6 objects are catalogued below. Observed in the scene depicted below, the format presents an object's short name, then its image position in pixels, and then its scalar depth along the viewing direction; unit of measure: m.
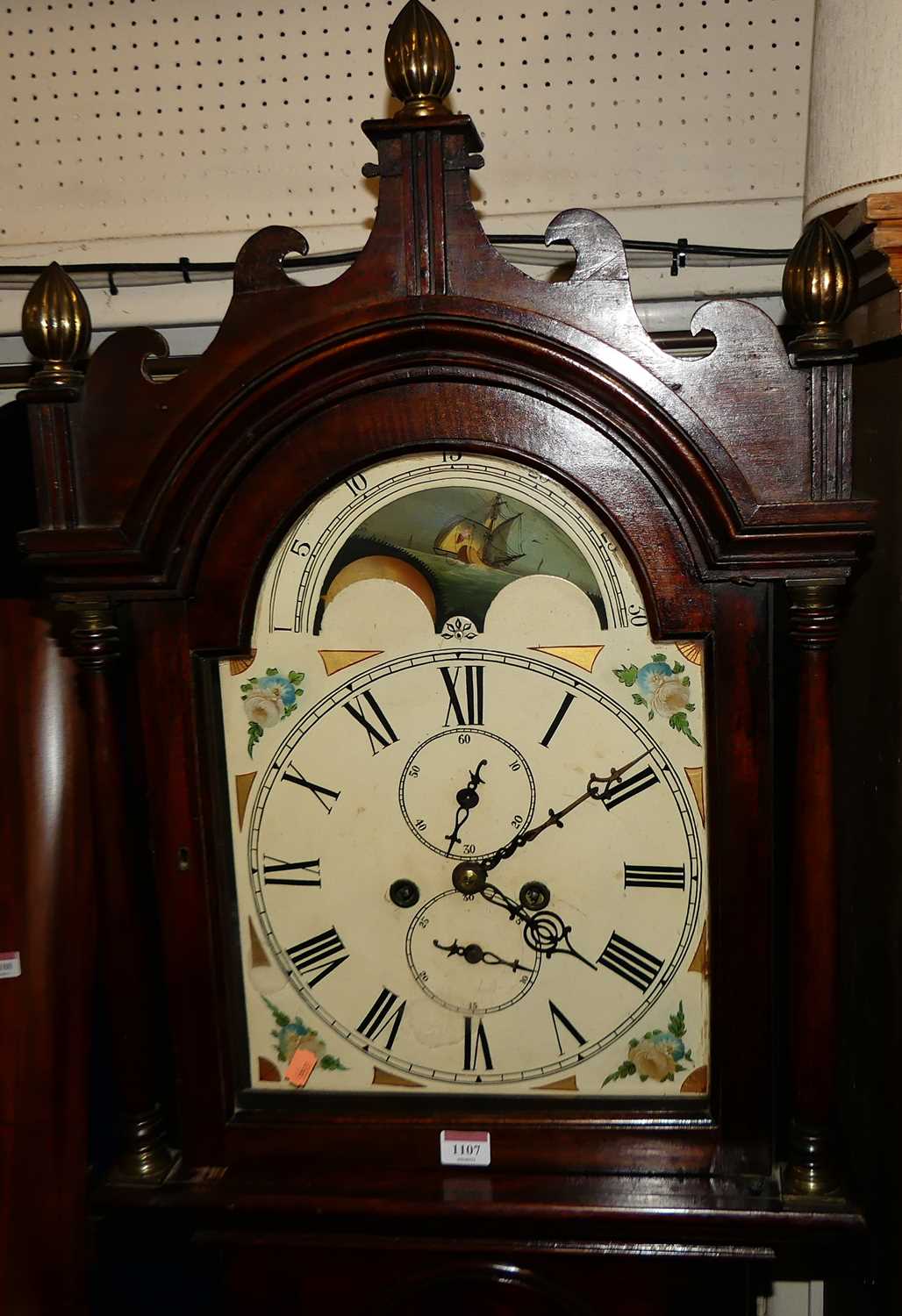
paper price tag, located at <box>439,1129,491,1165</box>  1.12
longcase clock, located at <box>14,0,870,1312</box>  1.01
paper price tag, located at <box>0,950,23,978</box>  1.33
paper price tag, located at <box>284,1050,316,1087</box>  1.17
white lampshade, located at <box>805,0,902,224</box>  1.00
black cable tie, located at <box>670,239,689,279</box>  1.41
